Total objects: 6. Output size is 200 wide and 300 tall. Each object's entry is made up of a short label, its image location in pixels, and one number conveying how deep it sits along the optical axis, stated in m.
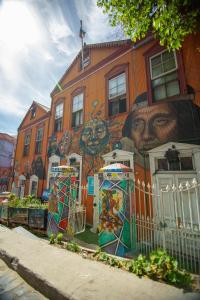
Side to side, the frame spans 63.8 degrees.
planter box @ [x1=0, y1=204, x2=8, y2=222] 7.68
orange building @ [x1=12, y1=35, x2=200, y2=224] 5.62
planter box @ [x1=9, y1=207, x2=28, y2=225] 7.03
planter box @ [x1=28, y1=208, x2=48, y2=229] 6.65
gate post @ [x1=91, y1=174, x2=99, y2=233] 7.33
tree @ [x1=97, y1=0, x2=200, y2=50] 4.75
